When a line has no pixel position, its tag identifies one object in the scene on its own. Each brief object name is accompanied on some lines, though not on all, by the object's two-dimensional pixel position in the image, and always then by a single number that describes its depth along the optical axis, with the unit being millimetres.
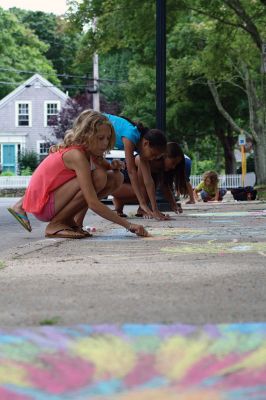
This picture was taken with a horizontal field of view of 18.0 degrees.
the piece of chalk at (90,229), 8345
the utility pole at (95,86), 43200
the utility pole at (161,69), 12953
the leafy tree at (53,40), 79812
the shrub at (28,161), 47781
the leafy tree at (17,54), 55188
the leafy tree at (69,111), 50531
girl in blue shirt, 9172
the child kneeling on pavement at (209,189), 19509
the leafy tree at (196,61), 21134
